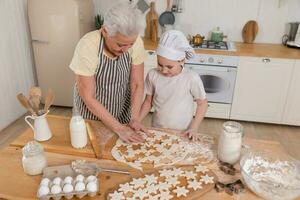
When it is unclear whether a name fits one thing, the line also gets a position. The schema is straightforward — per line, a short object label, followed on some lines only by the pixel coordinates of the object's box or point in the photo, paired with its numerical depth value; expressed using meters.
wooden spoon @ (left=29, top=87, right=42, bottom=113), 1.20
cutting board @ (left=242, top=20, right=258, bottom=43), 3.12
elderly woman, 1.21
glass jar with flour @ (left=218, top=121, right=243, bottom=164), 1.12
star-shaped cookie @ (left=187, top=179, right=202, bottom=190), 1.00
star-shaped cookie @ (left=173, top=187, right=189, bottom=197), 0.96
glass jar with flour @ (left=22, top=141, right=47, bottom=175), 1.04
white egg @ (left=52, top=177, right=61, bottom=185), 0.97
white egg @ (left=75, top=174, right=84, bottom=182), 0.99
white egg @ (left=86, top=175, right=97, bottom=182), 0.99
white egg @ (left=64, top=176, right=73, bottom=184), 0.98
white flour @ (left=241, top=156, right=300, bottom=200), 0.95
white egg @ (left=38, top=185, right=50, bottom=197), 0.93
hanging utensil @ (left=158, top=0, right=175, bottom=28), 3.20
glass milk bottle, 1.20
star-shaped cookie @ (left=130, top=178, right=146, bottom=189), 1.00
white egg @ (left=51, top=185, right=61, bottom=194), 0.94
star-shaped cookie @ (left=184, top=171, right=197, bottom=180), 1.04
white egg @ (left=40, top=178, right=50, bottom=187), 0.96
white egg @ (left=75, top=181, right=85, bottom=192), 0.95
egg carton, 0.94
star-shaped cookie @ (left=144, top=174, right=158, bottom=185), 1.02
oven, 2.81
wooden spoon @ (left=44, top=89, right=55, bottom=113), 1.22
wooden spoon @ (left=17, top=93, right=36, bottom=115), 1.16
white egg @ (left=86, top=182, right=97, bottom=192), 0.96
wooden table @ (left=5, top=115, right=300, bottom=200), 0.99
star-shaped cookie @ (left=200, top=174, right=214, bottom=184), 1.03
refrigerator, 2.91
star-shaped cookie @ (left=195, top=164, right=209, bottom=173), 1.09
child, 1.40
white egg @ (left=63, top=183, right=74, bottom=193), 0.94
